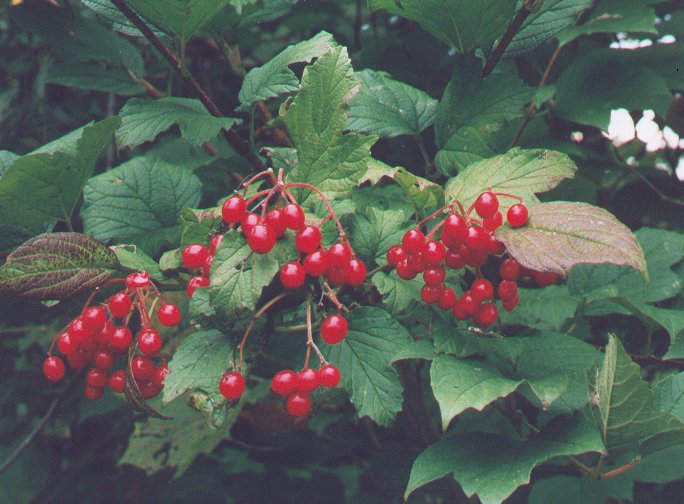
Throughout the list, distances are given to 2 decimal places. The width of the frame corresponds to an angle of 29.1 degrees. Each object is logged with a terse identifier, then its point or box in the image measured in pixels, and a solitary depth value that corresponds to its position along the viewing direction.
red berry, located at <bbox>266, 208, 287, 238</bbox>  0.48
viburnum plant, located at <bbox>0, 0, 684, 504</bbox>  0.49
